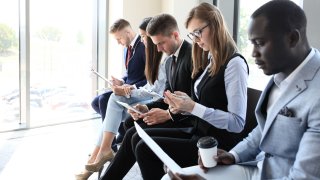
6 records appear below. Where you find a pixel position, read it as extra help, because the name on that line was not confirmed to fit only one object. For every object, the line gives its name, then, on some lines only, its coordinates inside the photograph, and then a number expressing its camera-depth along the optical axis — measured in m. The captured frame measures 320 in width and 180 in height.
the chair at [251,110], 1.87
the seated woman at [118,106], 2.56
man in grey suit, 1.06
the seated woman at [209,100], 1.68
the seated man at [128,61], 2.99
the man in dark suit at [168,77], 2.05
